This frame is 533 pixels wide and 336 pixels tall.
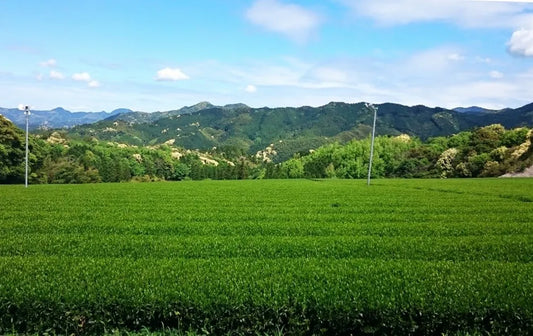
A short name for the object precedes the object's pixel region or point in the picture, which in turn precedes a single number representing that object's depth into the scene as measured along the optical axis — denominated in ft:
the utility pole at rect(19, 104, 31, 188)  133.90
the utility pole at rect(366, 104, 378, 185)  136.38
